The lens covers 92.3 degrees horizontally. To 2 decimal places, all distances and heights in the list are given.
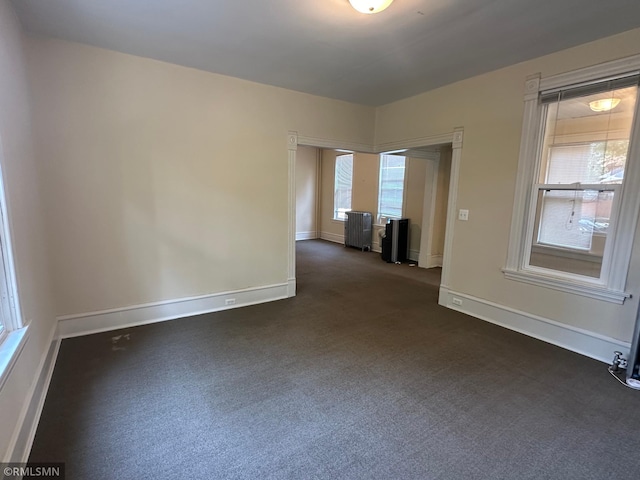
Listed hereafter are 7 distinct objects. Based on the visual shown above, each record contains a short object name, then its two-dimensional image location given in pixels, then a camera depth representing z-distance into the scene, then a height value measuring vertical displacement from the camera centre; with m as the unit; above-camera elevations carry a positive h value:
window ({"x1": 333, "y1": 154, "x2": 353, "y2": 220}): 8.27 +0.29
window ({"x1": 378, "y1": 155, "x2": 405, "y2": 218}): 6.85 +0.27
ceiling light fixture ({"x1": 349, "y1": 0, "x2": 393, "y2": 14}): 1.90 +1.20
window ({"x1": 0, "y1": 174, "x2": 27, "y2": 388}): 1.67 -0.64
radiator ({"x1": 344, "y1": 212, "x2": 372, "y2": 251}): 7.45 -0.79
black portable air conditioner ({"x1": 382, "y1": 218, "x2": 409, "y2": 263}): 6.30 -0.87
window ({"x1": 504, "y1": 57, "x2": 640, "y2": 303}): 2.54 +0.17
